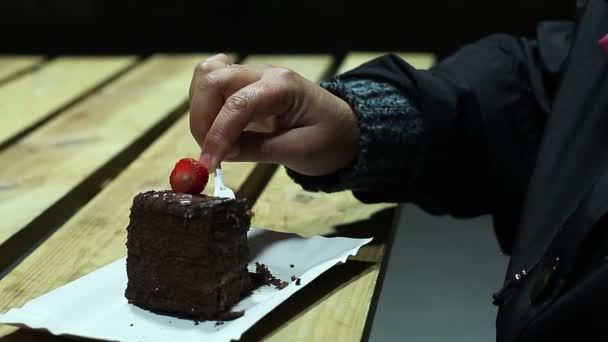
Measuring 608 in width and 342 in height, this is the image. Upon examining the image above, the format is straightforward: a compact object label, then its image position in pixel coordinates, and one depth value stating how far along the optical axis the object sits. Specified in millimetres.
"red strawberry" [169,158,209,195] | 718
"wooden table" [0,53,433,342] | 717
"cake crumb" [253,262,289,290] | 729
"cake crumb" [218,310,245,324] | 691
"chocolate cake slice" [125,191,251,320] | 694
